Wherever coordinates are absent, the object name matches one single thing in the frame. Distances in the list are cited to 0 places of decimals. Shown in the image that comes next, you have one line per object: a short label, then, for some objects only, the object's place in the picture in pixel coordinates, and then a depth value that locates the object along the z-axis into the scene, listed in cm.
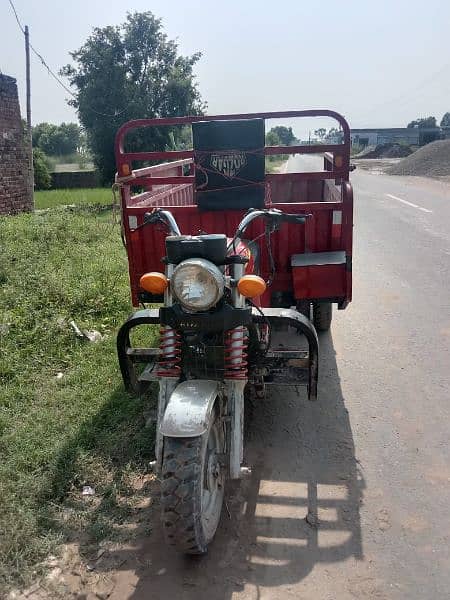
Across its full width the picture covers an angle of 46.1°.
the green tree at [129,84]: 2228
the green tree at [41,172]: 2895
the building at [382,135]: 7801
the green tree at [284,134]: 8162
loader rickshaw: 256
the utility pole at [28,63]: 1328
